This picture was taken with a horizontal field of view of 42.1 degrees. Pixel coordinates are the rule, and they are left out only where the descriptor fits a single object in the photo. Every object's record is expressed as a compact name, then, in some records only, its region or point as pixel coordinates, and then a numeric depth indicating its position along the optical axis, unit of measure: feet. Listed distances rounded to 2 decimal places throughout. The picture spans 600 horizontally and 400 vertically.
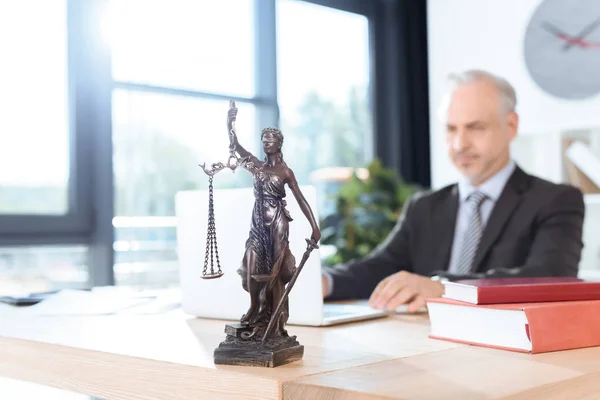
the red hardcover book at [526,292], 3.99
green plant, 14.47
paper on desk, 5.70
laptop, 4.58
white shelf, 12.28
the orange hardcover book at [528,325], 3.75
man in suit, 7.18
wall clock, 13.14
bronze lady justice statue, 3.52
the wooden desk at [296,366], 2.99
